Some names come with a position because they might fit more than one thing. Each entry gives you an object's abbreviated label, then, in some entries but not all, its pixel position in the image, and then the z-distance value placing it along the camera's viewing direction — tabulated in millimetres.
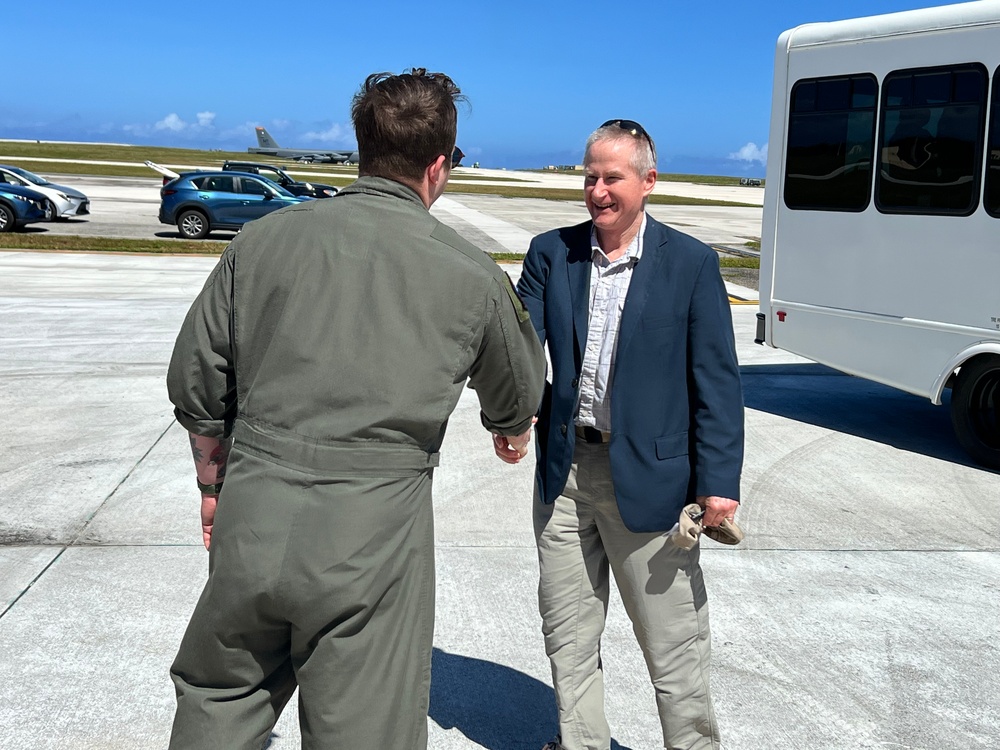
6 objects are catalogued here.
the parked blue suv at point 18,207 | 22000
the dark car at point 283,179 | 27859
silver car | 23922
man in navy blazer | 2990
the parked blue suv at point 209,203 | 22891
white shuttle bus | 6879
